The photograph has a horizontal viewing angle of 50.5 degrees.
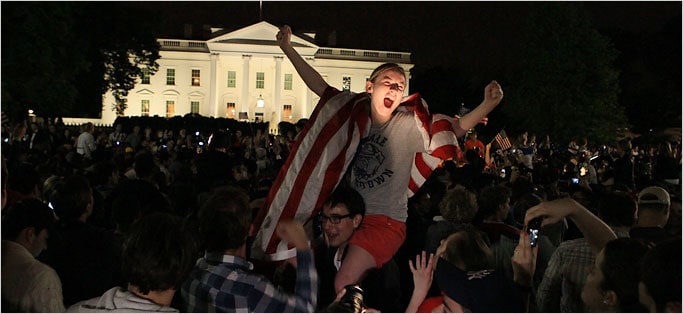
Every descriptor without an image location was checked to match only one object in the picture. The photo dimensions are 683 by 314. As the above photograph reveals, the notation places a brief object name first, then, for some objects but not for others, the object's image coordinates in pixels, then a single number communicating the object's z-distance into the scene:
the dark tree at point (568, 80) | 51.06
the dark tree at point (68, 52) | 26.38
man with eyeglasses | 4.53
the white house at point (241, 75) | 76.12
